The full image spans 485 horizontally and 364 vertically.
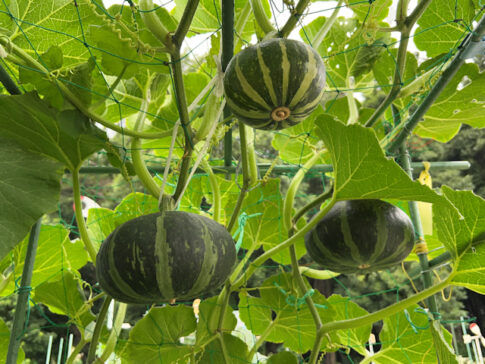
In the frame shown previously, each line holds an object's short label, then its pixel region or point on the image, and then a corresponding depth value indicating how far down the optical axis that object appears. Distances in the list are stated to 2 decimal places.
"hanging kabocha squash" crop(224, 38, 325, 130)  0.52
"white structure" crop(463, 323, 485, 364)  1.89
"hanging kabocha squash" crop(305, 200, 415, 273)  0.69
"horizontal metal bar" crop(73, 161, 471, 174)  1.00
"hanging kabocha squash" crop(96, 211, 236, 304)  0.51
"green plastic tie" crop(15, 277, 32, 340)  0.70
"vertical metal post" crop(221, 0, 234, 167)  0.56
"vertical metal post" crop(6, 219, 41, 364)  0.68
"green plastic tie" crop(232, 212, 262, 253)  0.83
